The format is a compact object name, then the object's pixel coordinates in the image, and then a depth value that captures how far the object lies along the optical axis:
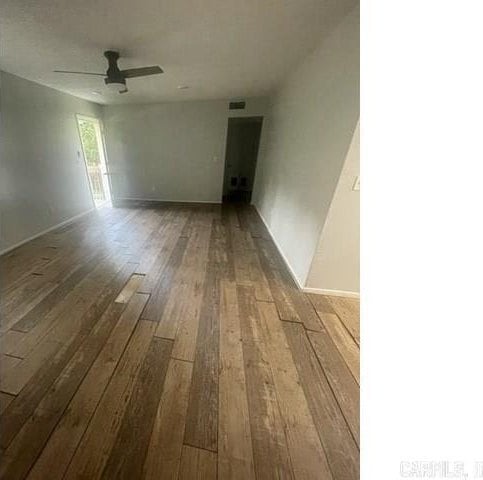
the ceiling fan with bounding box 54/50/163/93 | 2.33
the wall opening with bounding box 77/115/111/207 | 4.72
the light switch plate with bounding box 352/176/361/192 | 1.72
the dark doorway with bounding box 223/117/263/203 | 6.16
